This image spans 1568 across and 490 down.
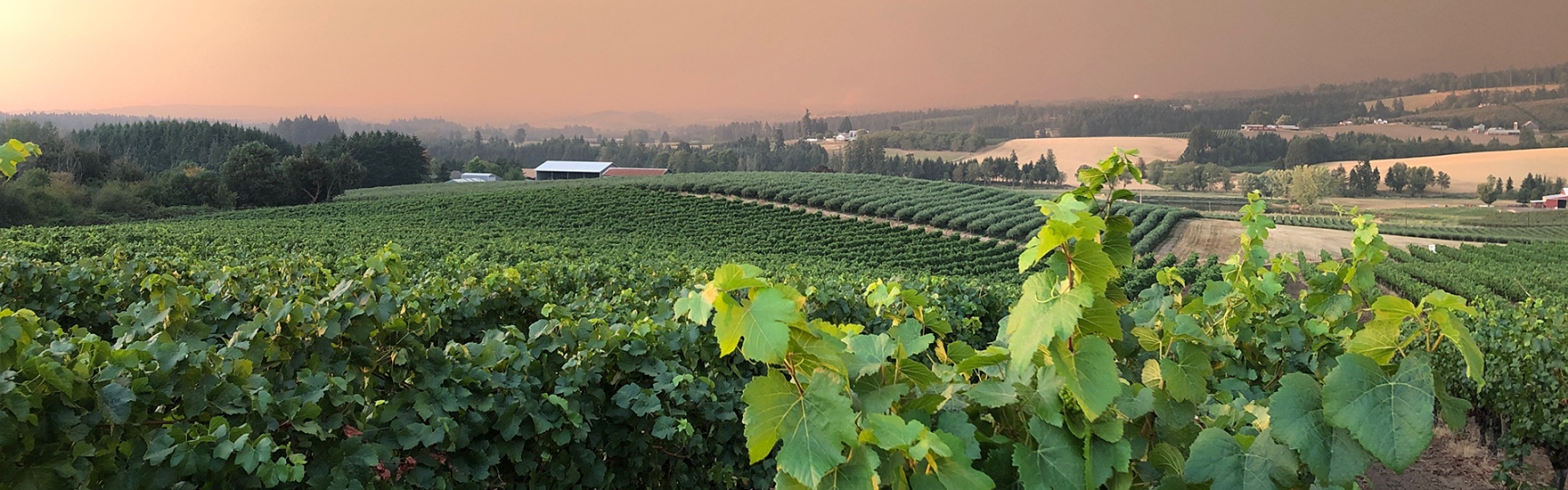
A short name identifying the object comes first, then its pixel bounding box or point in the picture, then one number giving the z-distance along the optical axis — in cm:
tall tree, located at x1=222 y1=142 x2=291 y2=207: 6334
